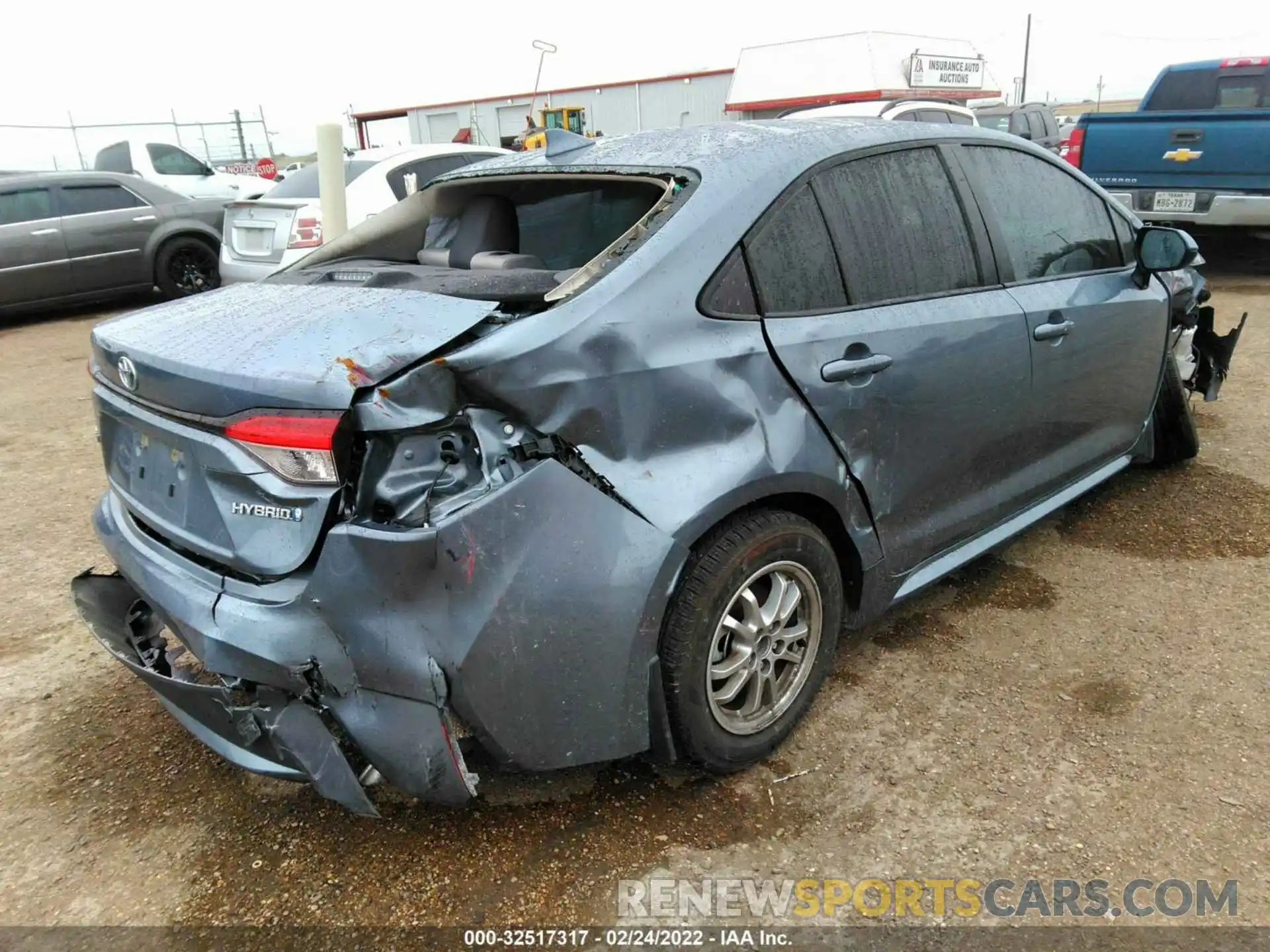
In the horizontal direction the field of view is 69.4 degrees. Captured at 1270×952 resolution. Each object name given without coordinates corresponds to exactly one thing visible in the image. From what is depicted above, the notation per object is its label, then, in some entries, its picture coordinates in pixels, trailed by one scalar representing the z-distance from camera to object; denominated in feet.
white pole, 16.28
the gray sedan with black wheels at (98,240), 28.86
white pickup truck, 45.70
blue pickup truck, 25.36
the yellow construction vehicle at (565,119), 71.92
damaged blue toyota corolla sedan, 6.19
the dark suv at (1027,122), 47.96
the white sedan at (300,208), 21.35
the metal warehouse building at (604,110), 84.58
